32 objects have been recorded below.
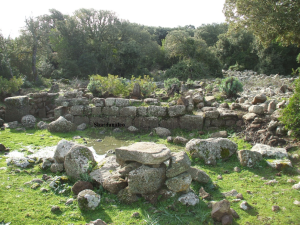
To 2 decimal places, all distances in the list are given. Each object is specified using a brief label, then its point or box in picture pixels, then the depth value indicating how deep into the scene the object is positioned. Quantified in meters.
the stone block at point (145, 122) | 9.86
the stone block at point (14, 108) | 10.47
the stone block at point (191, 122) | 9.20
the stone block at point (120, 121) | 10.24
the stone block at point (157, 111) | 9.76
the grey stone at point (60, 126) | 9.32
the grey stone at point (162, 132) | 9.04
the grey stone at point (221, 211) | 3.77
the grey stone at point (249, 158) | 5.74
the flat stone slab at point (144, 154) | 4.48
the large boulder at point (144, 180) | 4.37
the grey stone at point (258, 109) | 8.27
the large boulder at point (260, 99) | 9.20
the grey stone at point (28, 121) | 10.05
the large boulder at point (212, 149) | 6.19
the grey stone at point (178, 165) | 4.48
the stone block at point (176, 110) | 9.44
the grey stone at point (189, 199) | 4.23
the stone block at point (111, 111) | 10.34
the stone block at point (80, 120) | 10.68
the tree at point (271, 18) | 8.22
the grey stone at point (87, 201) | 4.09
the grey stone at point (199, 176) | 4.91
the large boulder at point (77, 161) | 5.07
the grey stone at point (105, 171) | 4.90
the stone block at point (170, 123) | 9.68
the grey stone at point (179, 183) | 4.36
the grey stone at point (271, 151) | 5.90
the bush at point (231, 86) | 11.26
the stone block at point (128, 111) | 10.09
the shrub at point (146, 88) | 12.55
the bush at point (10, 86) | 14.43
